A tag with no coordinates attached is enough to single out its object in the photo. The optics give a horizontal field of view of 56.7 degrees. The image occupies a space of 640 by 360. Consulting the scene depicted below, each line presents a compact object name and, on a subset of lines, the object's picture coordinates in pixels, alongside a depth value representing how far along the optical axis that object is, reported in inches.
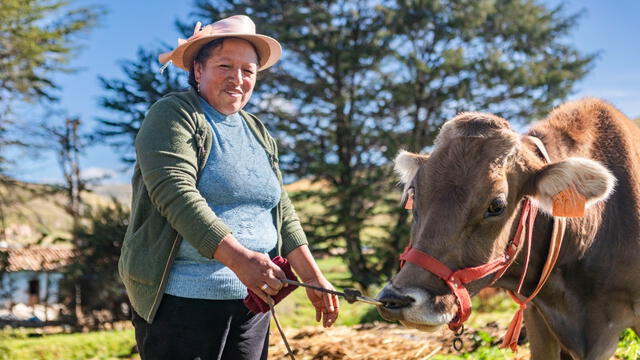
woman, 86.8
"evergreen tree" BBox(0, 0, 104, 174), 571.9
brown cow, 101.0
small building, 508.3
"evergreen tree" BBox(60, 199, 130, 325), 570.6
